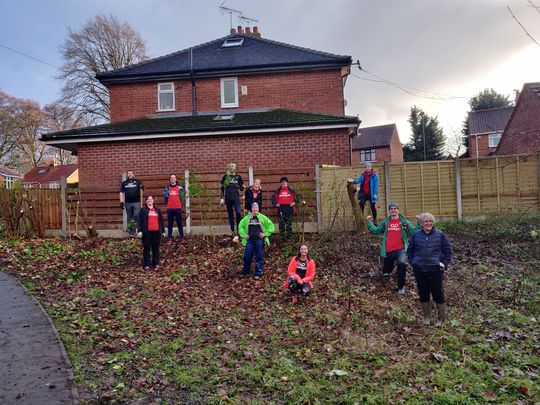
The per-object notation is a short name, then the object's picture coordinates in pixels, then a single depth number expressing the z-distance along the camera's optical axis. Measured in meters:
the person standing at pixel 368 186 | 10.73
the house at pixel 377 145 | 49.72
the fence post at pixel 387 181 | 12.05
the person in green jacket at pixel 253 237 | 8.43
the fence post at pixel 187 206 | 11.27
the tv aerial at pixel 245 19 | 21.52
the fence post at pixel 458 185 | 11.96
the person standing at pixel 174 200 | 10.70
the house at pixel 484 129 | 38.00
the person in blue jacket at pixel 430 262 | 6.10
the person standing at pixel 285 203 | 10.18
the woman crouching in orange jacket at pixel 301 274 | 7.14
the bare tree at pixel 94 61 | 32.88
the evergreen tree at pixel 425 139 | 46.25
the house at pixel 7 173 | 51.16
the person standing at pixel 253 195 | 9.95
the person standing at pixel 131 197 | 11.23
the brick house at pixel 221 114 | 13.13
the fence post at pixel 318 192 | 11.67
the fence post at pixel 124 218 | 12.24
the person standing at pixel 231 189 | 10.48
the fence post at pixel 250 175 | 11.88
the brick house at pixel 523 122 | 22.09
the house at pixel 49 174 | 54.53
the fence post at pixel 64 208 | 12.46
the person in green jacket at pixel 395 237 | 7.42
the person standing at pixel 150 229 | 8.84
